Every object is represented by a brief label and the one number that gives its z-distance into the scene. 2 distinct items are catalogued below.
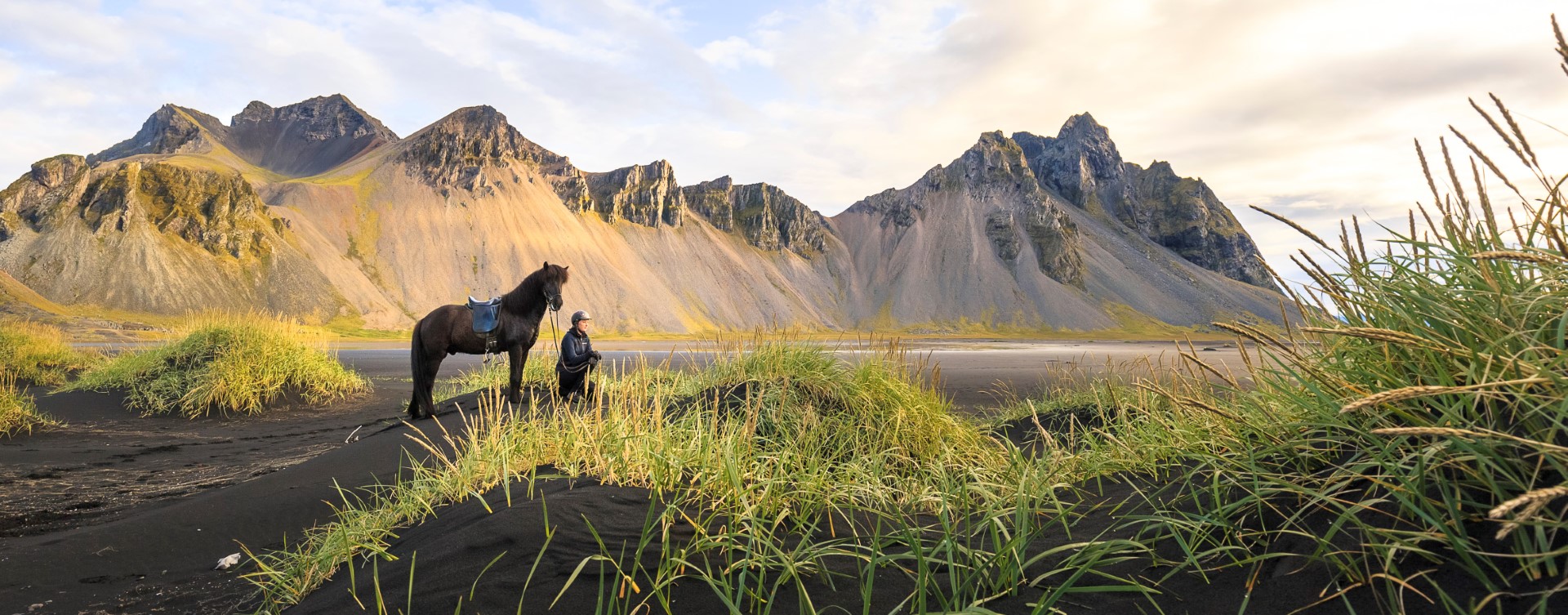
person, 8.84
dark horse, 9.27
